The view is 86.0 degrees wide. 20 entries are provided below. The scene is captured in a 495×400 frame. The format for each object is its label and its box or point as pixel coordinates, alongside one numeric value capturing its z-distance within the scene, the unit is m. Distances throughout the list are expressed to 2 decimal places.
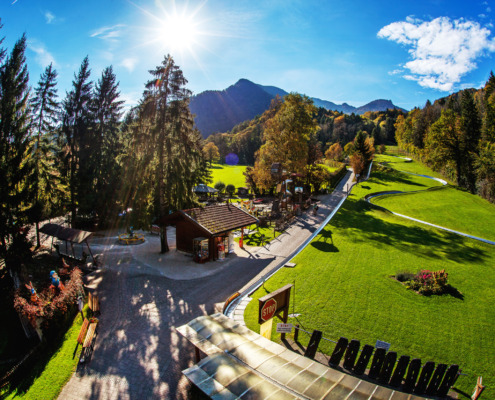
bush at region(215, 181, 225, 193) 50.00
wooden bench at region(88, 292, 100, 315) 12.03
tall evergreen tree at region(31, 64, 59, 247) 21.62
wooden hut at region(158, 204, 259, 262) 19.47
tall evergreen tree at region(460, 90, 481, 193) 46.62
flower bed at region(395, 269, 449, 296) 13.73
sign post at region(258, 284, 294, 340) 9.02
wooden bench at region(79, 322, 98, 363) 9.62
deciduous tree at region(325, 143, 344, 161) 88.51
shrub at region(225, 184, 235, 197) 49.11
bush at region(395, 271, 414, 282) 15.02
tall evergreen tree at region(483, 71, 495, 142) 43.69
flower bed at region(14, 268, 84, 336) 10.90
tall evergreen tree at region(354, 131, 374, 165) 64.56
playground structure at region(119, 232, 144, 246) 23.88
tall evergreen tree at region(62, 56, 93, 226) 24.95
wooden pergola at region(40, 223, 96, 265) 18.02
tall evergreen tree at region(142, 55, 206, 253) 19.08
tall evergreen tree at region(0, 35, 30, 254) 14.66
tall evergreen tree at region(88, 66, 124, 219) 26.20
